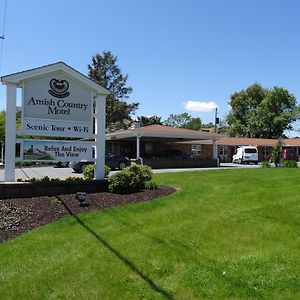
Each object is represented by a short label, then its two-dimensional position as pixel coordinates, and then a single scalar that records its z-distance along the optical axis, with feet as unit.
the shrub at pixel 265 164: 65.58
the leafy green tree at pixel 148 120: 170.24
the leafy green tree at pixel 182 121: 248.85
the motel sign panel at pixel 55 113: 25.75
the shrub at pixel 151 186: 26.72
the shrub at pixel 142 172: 27.01
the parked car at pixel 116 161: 73.39
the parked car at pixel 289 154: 100.99
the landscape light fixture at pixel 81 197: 22.29
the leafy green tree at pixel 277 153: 71.73
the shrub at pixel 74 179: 27.18
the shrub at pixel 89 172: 29.59
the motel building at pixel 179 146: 81.24
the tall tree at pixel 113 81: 154.99
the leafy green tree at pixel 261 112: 166.44
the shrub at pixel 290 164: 62.53
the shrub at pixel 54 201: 22.30
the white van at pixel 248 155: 102.69
